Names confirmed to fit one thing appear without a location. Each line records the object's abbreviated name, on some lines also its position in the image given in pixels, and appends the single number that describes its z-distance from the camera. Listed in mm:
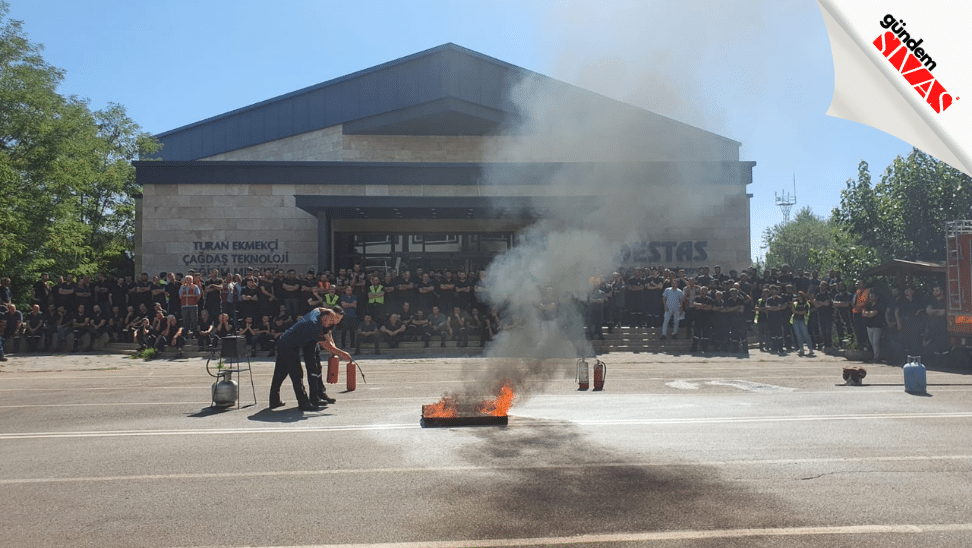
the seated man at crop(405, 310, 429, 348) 18859
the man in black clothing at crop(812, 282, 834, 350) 19000
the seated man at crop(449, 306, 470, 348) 18766
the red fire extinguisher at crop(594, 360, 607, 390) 11805
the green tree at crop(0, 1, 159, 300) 22672
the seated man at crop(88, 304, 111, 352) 19094
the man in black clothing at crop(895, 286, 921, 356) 15953
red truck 14320
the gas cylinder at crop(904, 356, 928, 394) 11000
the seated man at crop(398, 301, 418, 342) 18922
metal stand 9930
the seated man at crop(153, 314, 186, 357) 18047
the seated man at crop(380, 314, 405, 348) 18703
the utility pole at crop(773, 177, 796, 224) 83681
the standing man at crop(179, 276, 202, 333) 18219
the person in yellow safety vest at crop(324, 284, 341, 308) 18147
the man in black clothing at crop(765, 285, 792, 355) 18828
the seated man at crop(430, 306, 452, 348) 18812
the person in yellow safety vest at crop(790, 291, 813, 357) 18453
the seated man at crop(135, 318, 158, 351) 18391
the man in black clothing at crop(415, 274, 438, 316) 19125
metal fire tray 8422
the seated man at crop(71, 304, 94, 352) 19062
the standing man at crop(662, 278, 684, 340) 19266
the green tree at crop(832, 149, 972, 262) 21953
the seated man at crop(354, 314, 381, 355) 18516
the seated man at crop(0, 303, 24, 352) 18281
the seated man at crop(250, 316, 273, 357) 18234
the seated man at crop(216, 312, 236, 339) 17750
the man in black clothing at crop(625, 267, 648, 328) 19500
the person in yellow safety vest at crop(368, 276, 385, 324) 18781
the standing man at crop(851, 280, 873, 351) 16812
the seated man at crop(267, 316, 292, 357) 18188
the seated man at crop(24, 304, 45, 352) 19094
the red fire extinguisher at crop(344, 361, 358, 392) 11641
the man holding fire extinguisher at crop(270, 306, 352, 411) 9766
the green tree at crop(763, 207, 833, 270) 70500
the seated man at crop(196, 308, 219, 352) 18156
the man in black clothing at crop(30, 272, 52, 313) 19406
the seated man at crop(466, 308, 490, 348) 18750
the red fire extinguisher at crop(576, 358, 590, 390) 11812
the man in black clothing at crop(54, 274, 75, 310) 19203
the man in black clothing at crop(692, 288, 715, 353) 18781
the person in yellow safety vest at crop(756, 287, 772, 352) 19234
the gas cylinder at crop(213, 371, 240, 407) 9828
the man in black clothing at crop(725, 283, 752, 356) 18625
